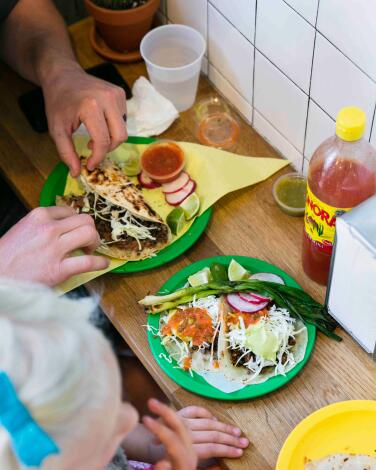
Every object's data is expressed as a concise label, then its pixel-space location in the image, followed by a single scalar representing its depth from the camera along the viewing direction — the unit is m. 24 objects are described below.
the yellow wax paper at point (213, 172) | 1.61
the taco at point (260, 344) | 1.33
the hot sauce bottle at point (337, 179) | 1.25
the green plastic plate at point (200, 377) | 1.31
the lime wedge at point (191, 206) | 1.57
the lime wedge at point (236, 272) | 1.44
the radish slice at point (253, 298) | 1.39
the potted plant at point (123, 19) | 1.80
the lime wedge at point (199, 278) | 1.45
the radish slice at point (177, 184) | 1.64
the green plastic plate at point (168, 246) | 1.51
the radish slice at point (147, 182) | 1.66
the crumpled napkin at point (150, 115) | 1.74
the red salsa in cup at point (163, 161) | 1.64
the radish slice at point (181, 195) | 1.62
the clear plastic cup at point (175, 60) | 1.73
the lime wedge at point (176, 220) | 1.55
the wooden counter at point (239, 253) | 1.30
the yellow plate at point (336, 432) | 1.24
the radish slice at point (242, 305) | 1.38
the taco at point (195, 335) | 1.36
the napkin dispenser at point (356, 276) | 1.11
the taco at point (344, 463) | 1.23
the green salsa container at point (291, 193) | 1.56
